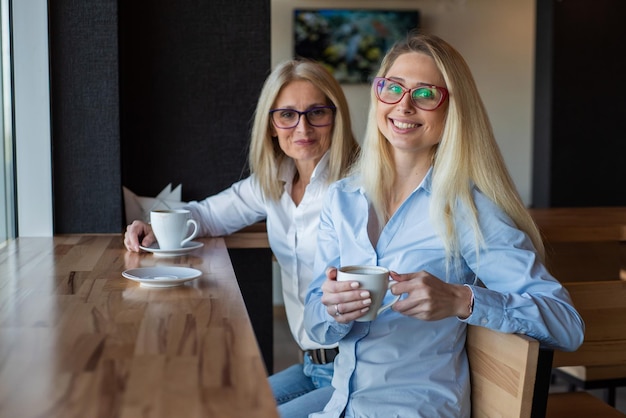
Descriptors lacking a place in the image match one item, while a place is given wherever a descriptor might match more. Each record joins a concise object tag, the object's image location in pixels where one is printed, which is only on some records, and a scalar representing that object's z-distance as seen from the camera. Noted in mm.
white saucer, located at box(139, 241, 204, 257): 1950
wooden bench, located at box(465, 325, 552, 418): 1328
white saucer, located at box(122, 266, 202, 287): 1523
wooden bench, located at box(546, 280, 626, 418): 1651
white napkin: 2527
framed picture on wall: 6516
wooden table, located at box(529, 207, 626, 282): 2775
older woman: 2064
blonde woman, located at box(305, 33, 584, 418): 1455
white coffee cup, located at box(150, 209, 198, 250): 1948
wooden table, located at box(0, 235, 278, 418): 857
